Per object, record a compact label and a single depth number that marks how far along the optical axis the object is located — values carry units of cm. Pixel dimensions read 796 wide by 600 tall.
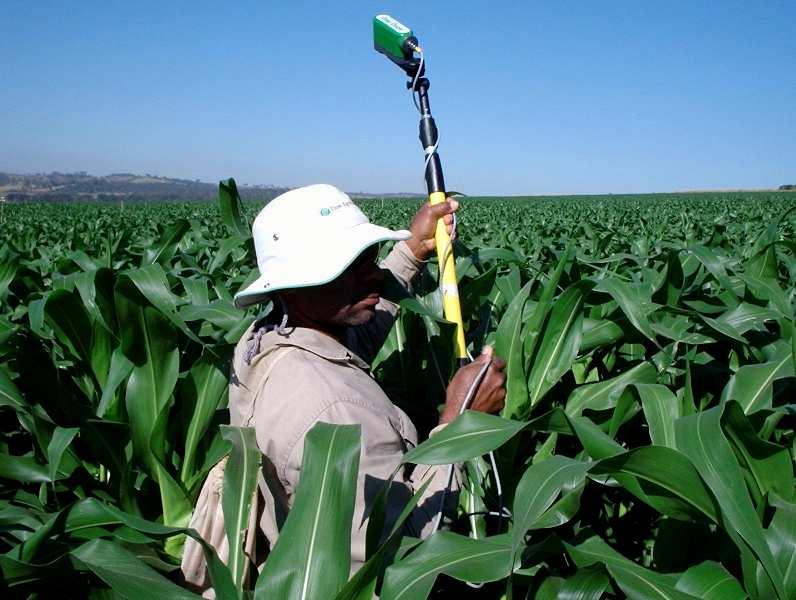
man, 152
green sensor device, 199
